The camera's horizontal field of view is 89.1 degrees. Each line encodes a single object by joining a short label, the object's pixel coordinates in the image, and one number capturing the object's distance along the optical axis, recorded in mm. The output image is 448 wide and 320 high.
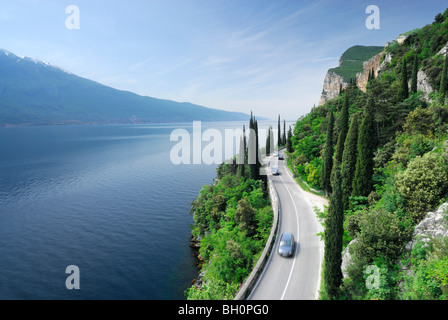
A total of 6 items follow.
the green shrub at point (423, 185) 15336
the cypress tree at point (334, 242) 14656
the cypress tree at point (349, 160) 26203
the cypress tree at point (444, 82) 28109
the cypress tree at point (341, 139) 30781
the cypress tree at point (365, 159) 23505
